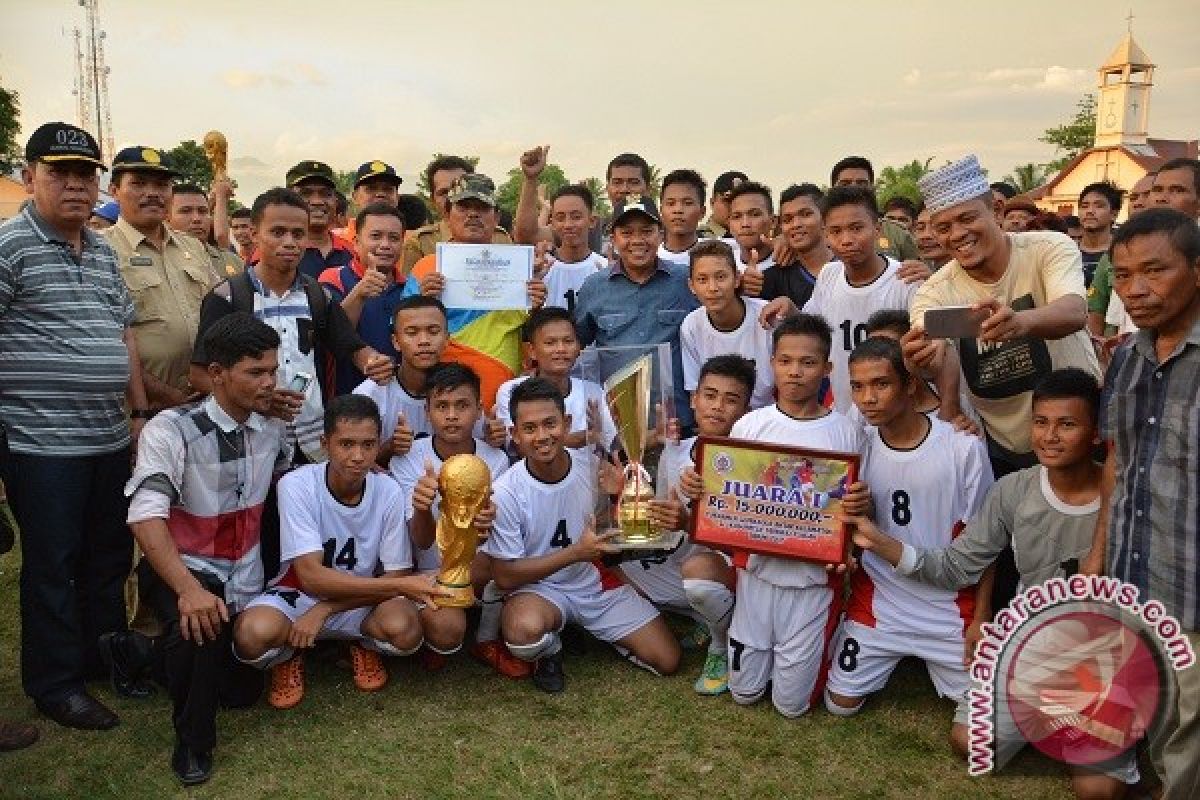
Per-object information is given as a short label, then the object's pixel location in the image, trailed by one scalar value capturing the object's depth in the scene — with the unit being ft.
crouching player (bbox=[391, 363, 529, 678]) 15.37
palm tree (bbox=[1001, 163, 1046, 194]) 197.36
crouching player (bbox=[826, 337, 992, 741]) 14.16
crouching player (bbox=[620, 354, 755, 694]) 15.14
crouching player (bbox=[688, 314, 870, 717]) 14.48
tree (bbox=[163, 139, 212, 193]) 127.03
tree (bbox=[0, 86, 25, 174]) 100.22
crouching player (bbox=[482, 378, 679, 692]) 15.25
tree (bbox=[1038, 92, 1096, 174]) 199.52
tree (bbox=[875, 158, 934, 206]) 195.21
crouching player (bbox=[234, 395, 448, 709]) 14.40
